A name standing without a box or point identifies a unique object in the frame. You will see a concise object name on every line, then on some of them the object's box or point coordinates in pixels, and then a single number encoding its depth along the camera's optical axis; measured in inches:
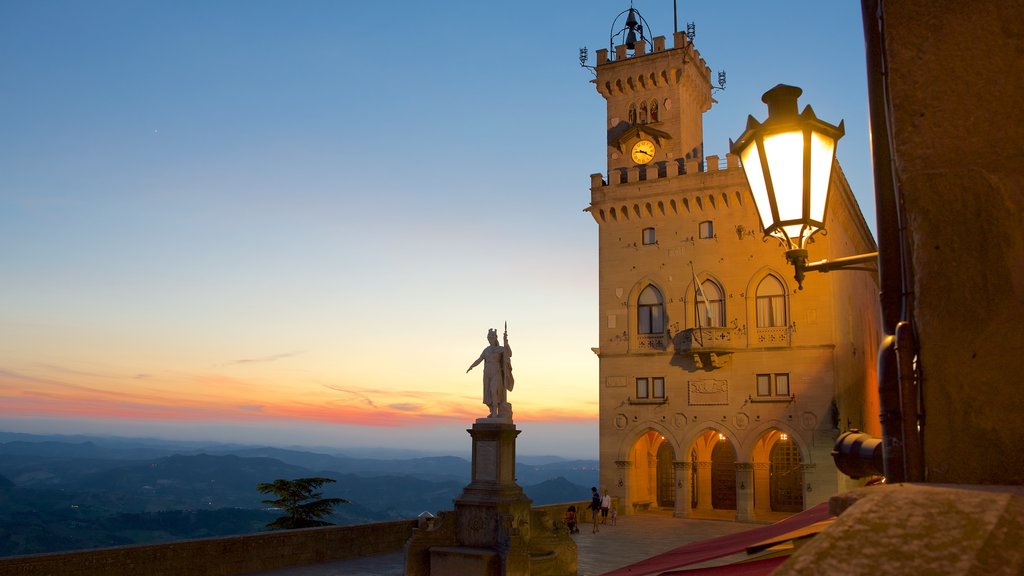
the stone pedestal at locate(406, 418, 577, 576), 687.7
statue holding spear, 767.1
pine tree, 1248.2
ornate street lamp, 160.4
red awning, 193.0
